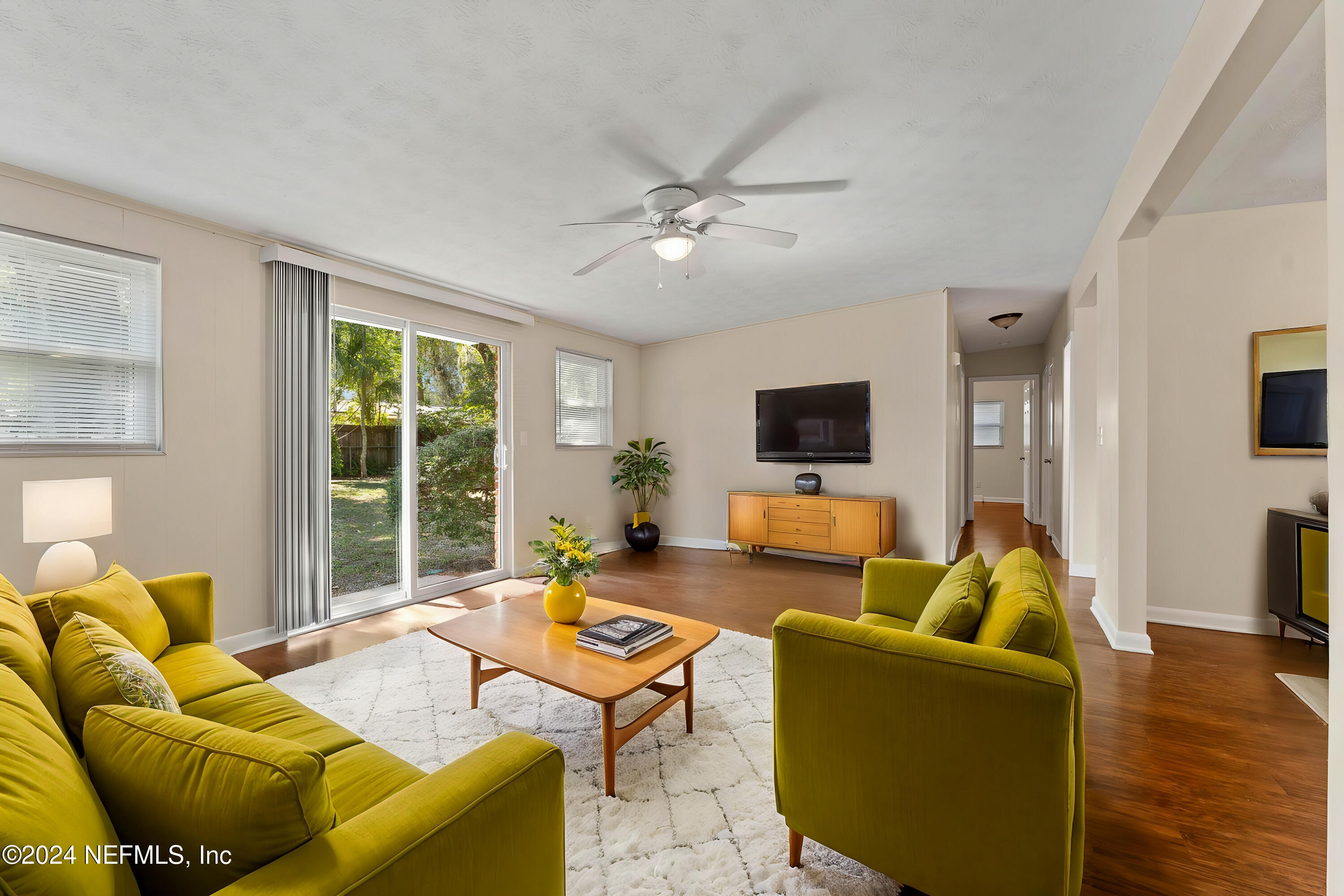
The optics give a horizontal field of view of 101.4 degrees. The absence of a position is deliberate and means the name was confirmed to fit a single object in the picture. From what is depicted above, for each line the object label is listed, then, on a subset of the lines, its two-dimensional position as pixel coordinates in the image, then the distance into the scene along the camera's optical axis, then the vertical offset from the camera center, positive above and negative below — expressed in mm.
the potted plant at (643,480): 6297 -384
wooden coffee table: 1867 -804
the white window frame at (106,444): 2578 +22
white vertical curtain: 3484 +6
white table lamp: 2250 -309
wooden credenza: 4945 -734
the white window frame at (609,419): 6488 +344
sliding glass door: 4008 -123
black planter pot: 6262 -1017
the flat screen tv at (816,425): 5395 +233
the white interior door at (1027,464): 7973 -265
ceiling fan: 2746 +1151
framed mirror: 3090 +317
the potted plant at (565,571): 2459 -554
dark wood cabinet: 2791 -662
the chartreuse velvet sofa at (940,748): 1157 -692
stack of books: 2125 -754
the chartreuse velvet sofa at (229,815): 678 -542
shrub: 4496 -324
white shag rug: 1529 -1179
